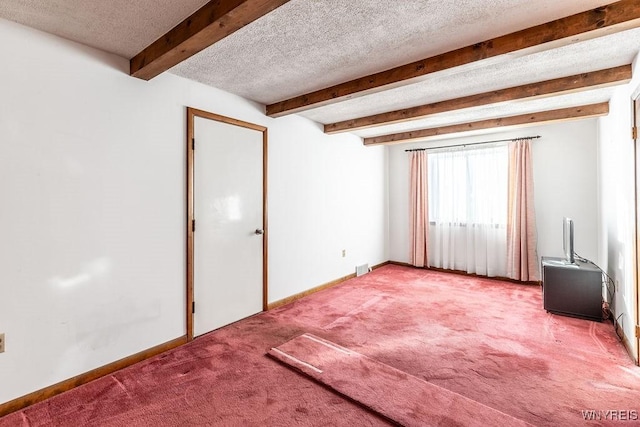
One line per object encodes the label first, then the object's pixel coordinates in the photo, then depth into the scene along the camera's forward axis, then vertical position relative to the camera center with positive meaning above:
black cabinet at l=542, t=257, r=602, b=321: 3.18 -0.79
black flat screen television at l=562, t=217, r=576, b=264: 3.40 -0.29
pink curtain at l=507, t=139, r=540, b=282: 4.48 -0.01
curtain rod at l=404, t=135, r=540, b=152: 4.51 +1.18
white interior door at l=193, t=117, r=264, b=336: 2.85 -0.08
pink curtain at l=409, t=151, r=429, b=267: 5.47 +0.12
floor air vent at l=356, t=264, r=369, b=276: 5.14 -0.92
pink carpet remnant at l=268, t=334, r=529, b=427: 1.72 -1.13
